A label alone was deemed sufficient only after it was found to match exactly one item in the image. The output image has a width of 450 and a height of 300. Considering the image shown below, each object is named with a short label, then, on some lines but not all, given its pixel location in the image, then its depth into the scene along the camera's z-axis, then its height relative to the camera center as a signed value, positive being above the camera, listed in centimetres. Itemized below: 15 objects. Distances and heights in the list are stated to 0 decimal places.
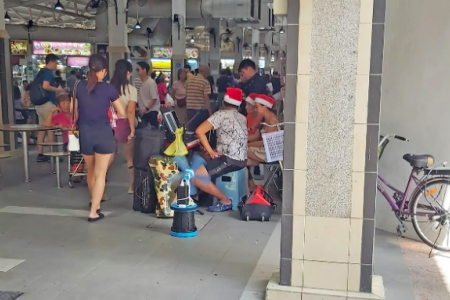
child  793 -49
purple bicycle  466 -108
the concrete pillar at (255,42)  2590 +233
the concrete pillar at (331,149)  321 -40
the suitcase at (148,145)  578 -67
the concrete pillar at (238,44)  2459 +217
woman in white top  638 -13
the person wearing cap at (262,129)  606 -48
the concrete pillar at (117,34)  1516 +161
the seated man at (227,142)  568 -63
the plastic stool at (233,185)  610 -120
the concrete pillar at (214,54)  2061 +140
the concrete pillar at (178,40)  1622 +159
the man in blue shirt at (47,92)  843 -11
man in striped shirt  925 -12
